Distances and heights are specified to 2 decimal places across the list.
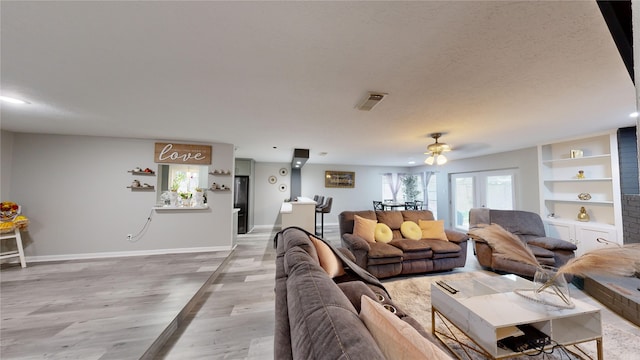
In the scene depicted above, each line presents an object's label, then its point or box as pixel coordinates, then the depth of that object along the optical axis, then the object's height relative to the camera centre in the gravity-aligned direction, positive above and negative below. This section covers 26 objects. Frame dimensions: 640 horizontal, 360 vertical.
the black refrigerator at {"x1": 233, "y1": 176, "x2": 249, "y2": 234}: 5.95 -0.33
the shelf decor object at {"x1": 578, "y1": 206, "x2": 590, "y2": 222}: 3.64 -0.46
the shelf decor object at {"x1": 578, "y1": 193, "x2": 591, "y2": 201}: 3.65 -0.12
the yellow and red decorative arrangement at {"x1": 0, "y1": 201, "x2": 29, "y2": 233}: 3.18 -0.47
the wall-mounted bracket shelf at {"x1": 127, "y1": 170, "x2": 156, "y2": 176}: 3.93 +0.30
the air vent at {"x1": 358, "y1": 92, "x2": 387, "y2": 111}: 2.02 +0.91
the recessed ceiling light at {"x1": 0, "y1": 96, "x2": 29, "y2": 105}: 2.19 +0.96
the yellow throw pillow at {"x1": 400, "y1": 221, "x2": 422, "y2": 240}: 3.45 -0.71
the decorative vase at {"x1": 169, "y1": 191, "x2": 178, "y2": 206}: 4.12 -0.19
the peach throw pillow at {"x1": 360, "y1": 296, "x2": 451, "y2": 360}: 0.61 -0.48
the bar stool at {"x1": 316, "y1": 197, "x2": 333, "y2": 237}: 5.43 -0.51
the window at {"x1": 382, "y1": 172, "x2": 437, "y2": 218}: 7.52 +0.04
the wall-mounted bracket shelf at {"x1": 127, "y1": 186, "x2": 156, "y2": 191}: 3.93 +0.01
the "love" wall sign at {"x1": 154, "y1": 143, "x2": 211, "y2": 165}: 4.03 +0.70
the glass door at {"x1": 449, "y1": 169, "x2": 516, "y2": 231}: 4.89 -0.07
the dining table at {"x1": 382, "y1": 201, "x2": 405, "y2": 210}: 6.63 -0.52
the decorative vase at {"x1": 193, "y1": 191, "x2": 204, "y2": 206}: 4.25 -0.21
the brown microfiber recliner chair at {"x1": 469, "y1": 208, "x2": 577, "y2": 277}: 2.80 -0.79
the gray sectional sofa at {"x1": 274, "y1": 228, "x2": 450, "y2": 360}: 0.59 -0.46
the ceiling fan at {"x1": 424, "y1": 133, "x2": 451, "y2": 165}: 3.52 +0.68
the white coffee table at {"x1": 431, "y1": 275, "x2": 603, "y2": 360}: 1.37 -0.91
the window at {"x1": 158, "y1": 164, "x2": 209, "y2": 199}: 4.59 +0.27
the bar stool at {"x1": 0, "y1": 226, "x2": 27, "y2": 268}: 3.25 -1.02
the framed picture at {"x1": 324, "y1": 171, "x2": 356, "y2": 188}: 7.61 +0.37
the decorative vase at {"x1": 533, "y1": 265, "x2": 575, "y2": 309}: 1.51 -0.76
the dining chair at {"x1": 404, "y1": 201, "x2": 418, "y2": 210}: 7.05 -0.56
